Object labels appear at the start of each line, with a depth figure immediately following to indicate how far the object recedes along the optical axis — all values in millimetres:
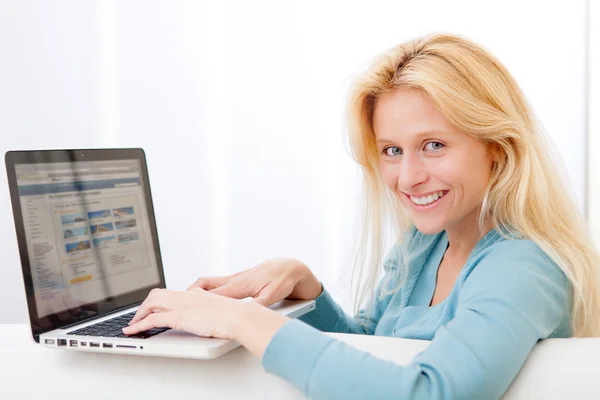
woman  843
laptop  1007
